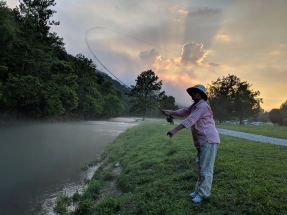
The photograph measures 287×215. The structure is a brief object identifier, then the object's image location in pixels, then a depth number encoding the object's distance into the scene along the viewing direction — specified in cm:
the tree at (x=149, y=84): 6706
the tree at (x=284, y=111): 6661
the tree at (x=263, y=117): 10642
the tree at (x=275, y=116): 6812
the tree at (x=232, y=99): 5512
